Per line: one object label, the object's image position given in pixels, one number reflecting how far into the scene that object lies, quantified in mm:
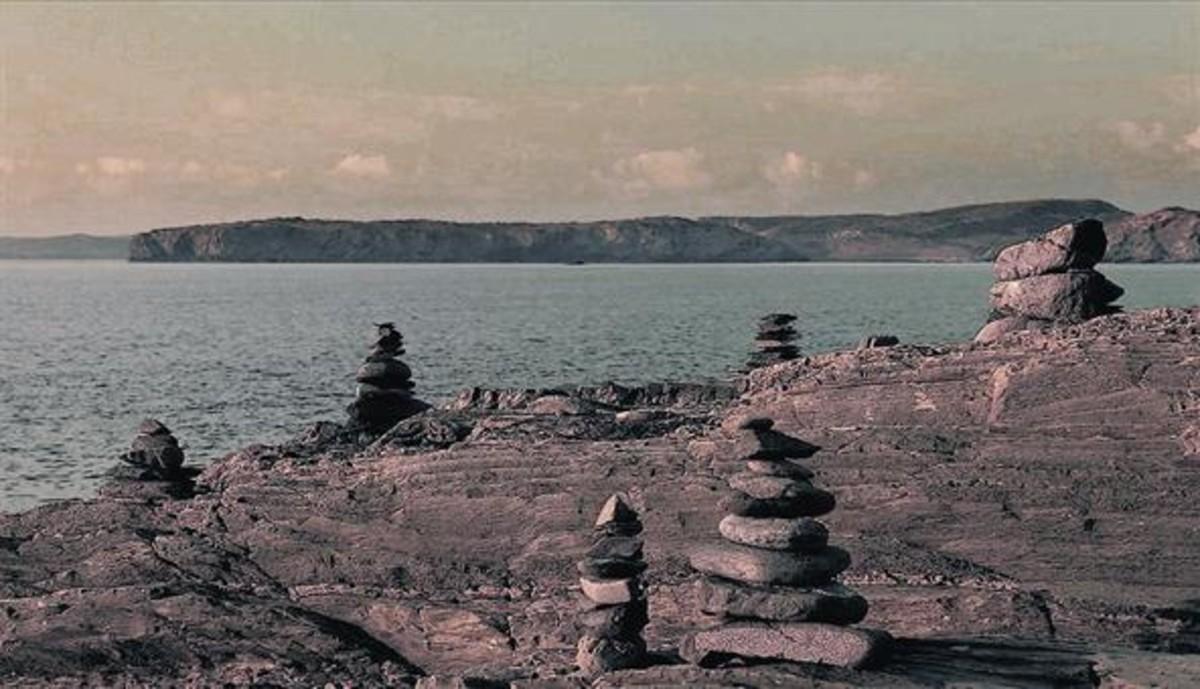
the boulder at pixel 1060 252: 37812
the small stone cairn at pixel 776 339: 52312
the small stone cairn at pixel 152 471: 35625
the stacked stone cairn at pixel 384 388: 44781
